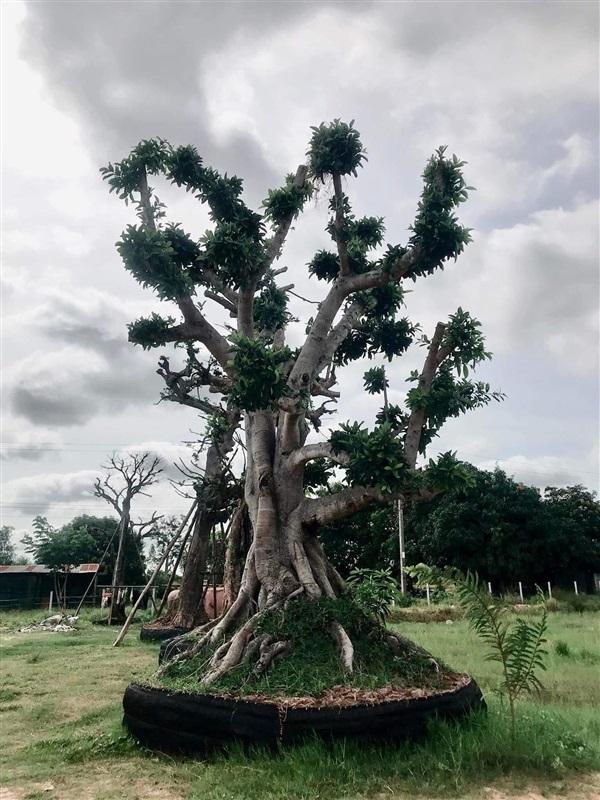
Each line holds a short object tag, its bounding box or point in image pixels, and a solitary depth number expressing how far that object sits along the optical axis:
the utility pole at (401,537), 25.83
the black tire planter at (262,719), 5.02
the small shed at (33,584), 36.81
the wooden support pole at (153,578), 13.18
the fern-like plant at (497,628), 5.33
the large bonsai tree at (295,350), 6.68
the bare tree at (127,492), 28.97
